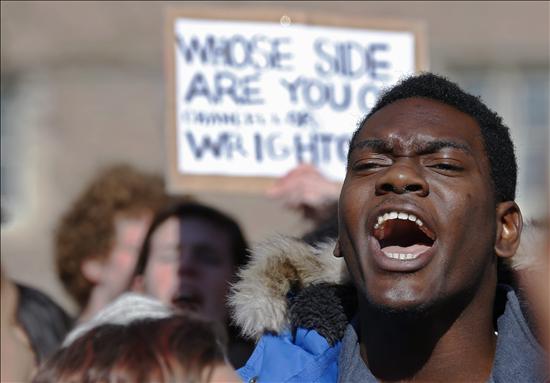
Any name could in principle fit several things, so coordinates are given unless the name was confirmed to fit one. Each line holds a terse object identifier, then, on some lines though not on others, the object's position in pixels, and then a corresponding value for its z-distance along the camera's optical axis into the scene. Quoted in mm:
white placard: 8551
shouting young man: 4851
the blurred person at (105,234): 9153
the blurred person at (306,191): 7852
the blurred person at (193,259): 8048
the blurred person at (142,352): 4140
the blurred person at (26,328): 6523
